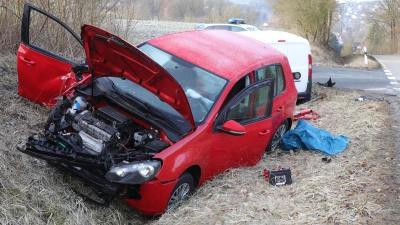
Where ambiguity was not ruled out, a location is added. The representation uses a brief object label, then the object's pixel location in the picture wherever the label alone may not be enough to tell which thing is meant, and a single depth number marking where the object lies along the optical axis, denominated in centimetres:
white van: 1085
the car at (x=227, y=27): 1969
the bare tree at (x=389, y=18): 4578
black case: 559
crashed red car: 450
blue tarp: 711
